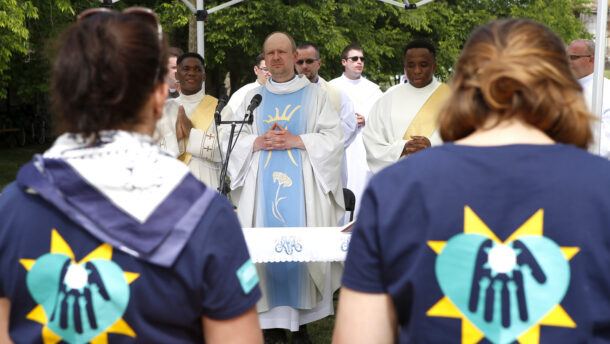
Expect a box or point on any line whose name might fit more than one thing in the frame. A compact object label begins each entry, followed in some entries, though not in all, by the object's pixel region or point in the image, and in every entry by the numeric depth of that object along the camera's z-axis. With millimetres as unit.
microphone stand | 4941
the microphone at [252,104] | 4930
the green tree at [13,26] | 12586
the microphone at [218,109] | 5012
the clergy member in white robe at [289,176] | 5566
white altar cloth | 4453
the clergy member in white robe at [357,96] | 8891
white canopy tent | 4777
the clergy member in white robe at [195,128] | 5605
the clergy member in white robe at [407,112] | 5555
